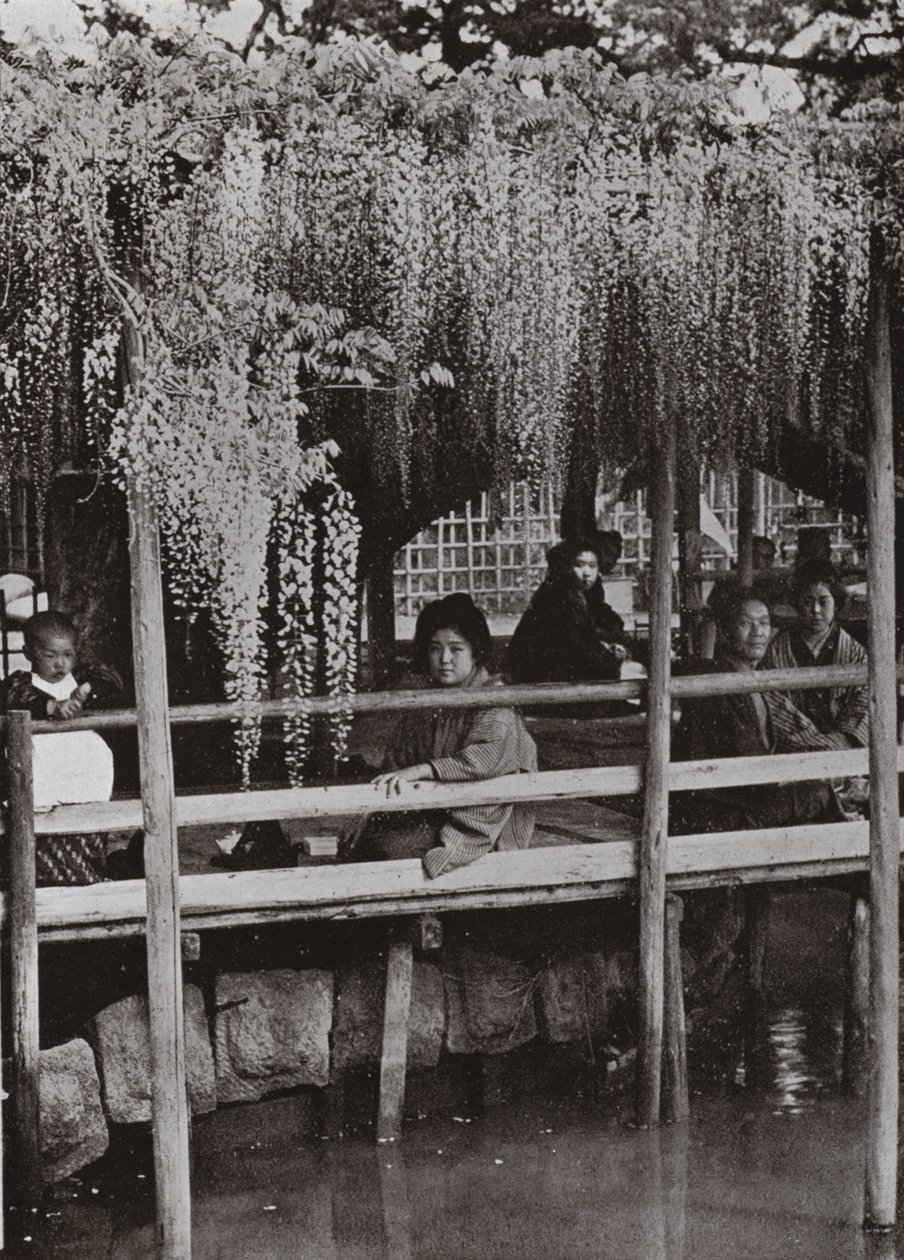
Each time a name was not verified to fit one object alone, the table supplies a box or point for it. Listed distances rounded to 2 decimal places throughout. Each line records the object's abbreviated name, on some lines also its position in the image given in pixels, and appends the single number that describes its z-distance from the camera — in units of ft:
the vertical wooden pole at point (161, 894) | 16.06
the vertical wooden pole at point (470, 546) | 51.26
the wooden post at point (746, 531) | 35.12
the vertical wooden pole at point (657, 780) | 20.04
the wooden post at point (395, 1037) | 21.31
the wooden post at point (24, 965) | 17.93
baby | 19.30
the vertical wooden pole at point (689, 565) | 38.58
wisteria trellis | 15.87
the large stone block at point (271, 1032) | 21.04
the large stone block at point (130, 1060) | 20.30
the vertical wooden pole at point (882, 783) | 17.57
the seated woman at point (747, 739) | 22.57
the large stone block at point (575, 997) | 22.95
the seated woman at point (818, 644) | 23.29
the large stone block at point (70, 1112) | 19.49
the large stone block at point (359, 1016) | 21.77
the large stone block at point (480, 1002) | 22.48
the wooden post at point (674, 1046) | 21.84
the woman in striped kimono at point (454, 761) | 20.27
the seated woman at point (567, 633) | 29.45
